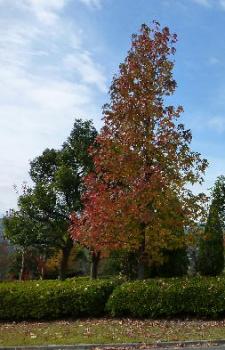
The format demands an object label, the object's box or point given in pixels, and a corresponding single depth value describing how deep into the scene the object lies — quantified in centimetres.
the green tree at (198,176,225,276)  2411
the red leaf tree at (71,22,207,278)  1619
